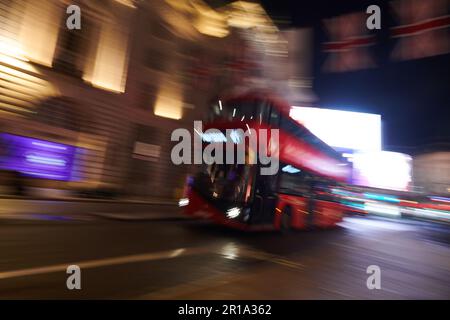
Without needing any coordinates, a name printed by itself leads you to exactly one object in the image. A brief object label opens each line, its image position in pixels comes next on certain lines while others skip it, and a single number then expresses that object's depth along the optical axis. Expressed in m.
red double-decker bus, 8.96
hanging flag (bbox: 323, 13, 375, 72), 10.39
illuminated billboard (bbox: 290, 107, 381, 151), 33.16
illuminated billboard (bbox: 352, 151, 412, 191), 40.38
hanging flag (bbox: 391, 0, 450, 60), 8.70
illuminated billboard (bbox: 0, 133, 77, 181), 12.36
